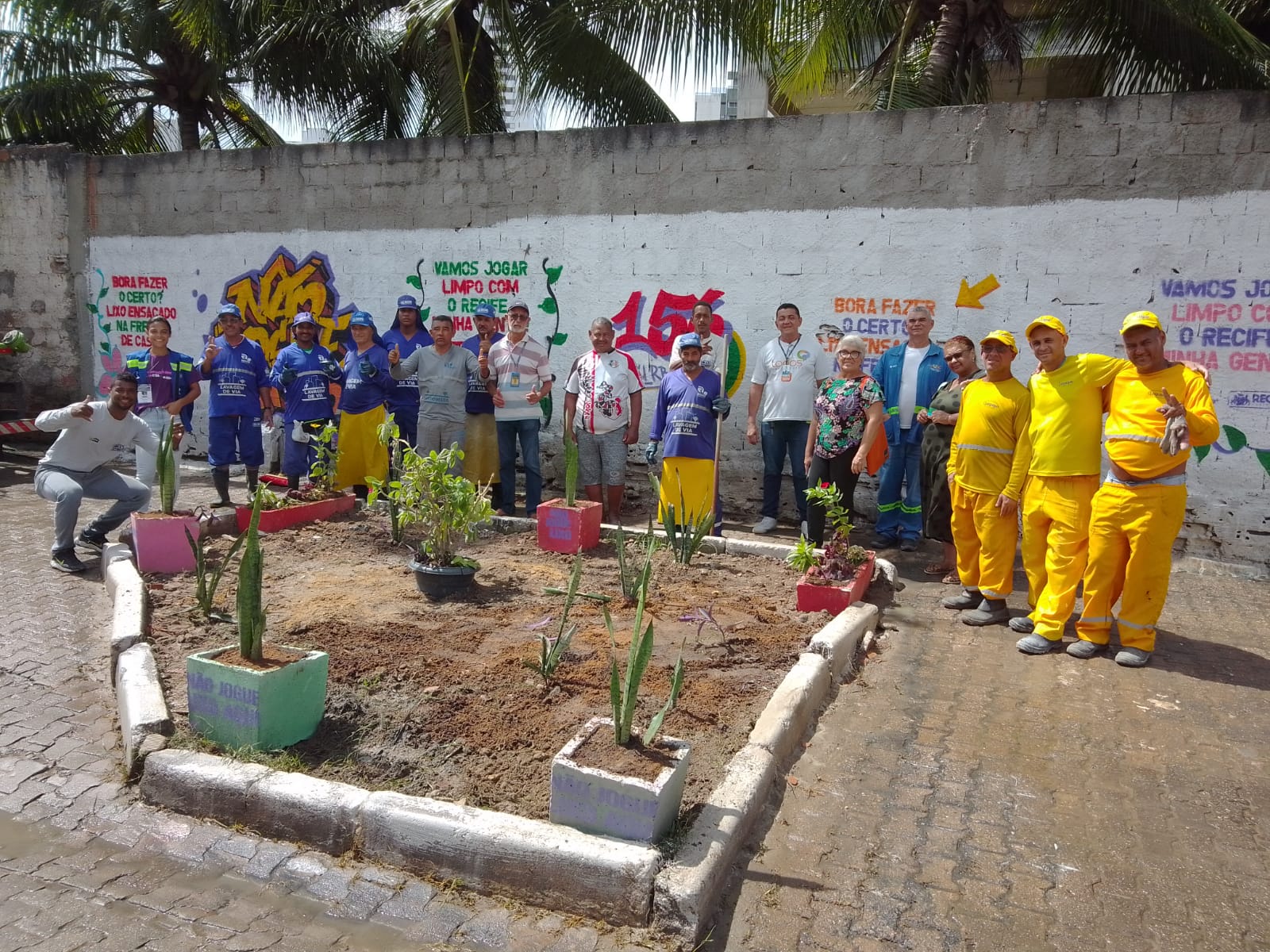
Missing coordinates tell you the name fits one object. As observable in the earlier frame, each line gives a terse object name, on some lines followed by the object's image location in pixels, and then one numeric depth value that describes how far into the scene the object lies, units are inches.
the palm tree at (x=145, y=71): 495.2
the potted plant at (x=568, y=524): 254.1
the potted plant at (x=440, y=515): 214.5
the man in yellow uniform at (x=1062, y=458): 197.9
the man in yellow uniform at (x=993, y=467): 211.9
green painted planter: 139.3
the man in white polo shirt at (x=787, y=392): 283.1
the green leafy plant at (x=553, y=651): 163.2
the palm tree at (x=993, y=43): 339.9
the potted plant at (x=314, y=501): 268.2
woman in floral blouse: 248.4
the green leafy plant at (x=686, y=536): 241.8
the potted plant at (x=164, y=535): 230.5
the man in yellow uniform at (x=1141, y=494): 185.2
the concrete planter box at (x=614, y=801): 115.2
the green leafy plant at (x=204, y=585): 193.2
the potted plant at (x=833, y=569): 209.6
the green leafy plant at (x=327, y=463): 282.2
